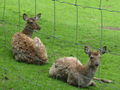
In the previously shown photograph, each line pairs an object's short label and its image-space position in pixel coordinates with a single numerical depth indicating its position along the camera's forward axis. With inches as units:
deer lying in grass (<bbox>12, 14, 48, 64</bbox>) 561.5
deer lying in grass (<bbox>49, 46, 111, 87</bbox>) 454.6
